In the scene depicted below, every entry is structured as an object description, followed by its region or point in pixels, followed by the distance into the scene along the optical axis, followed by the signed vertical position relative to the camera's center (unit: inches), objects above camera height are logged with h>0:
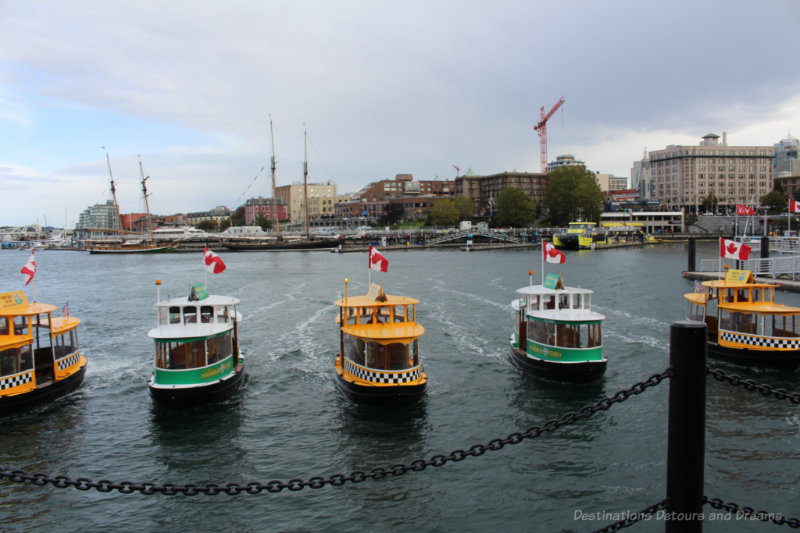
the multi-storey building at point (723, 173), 7741.1 +838.7
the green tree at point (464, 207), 6963.6 +390.6
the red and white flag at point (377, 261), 896.3 -36.5
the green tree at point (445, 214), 6702.8 +291.7
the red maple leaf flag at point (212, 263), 962.1 -36.0
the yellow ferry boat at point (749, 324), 945.5 -173.0
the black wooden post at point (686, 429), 191.2 -71.0
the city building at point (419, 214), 7824.8 +353.7
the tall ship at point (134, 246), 5994.1 -15.3
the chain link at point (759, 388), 226.6 -68.0
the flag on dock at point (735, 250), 1141.9 -40.9
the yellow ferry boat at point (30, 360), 795.4 -183.6
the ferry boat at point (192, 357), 813.9 -175.9
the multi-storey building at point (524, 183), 7583.7 +746.8
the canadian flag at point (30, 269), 953.5 -39.0
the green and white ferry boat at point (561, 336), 909.8 -174.6
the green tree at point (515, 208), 6373.0 +333.2
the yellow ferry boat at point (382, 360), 789.9 -180.8
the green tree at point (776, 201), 6781.5 +372.1
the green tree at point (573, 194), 6013.8 +461.9
